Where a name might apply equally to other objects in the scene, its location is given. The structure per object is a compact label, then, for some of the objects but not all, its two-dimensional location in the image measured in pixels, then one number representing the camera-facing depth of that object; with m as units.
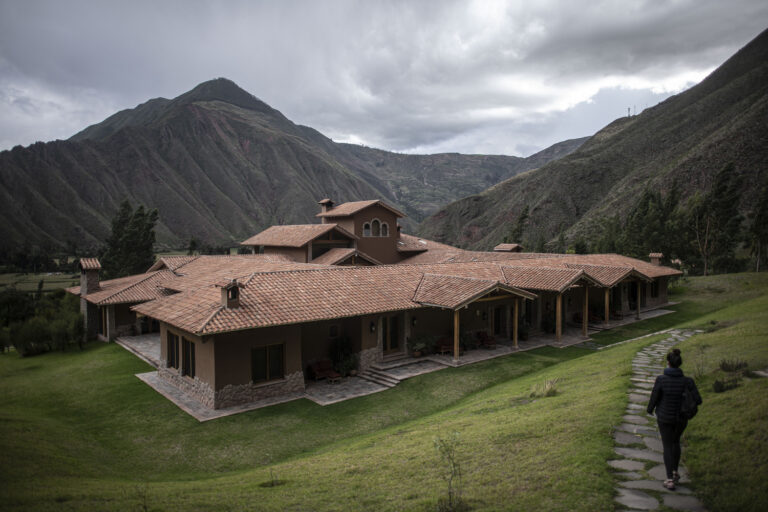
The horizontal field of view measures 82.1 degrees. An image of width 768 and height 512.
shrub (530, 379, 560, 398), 11.79
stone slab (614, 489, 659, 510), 5.64
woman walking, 6.01
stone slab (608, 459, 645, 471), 6.68
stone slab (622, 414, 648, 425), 8.36
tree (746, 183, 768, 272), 40.41
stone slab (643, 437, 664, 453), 7.23
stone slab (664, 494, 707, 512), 5.54
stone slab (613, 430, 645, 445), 7.57
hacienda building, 14.90
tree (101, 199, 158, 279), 48.31
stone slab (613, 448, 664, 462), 6.95
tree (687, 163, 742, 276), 43.03
